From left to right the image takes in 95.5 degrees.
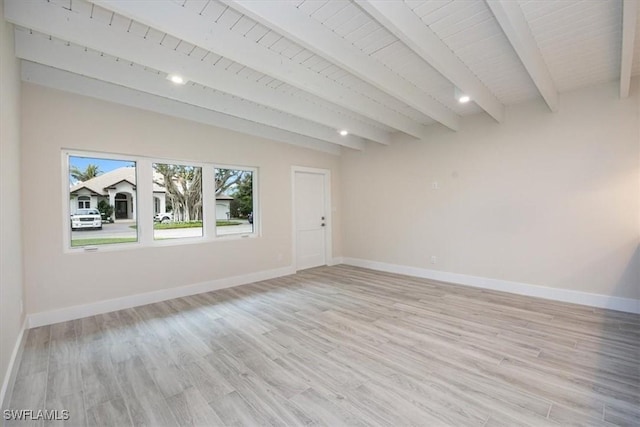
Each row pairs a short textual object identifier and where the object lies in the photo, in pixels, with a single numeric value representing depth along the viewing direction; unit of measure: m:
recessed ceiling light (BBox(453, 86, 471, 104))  3.36
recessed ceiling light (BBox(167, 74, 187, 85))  2.92
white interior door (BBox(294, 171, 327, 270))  5.91
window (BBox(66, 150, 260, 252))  3.53
